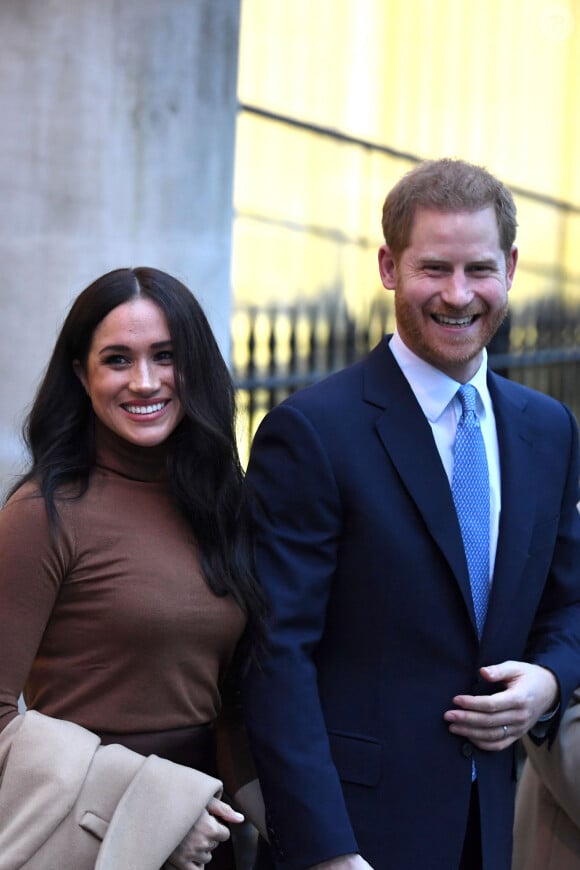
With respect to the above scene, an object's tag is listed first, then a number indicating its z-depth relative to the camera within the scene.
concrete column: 9.10
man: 5.56
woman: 5.22
